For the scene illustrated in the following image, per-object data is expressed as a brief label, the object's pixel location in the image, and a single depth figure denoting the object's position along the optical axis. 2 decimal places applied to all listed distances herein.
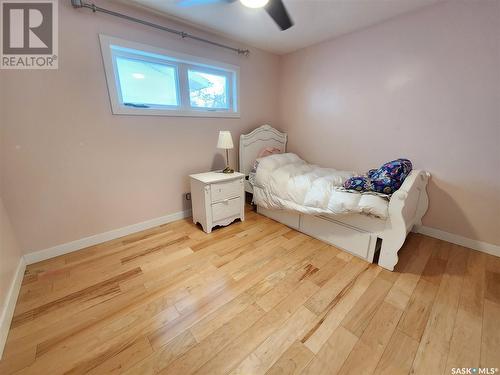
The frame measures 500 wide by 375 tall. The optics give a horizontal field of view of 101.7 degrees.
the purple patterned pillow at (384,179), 1.73
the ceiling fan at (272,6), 1.51
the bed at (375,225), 1.60
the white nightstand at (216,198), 2.23
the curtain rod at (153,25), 1.66
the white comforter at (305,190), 1.74
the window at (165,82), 1.96
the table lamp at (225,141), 2.39
